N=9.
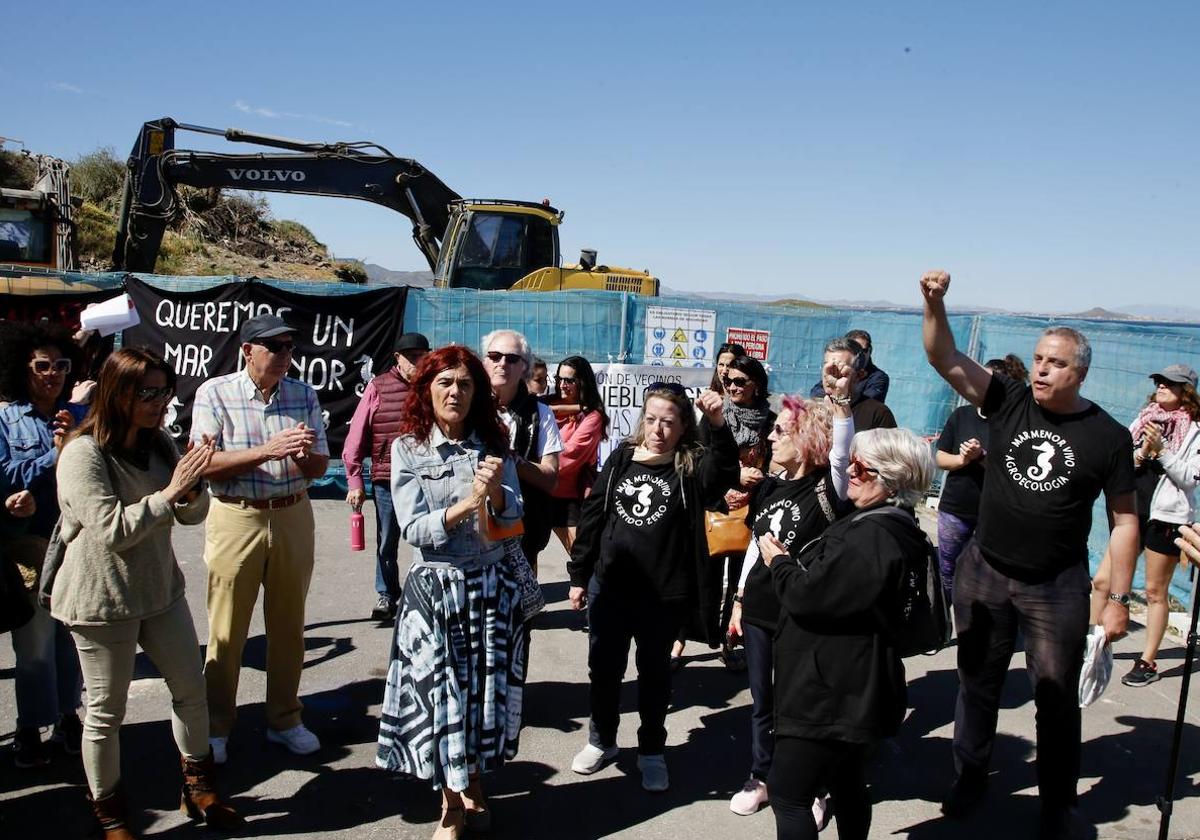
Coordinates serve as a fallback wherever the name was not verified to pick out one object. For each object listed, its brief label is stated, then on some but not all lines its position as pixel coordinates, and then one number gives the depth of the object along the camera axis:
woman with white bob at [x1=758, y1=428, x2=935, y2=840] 2.78
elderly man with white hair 3.98
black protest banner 9.41
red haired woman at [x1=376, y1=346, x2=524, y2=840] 3.21
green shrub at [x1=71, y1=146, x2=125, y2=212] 27.31
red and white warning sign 9.90
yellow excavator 12.48
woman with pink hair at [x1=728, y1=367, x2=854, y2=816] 3.58
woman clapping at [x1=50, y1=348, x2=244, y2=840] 3.04
